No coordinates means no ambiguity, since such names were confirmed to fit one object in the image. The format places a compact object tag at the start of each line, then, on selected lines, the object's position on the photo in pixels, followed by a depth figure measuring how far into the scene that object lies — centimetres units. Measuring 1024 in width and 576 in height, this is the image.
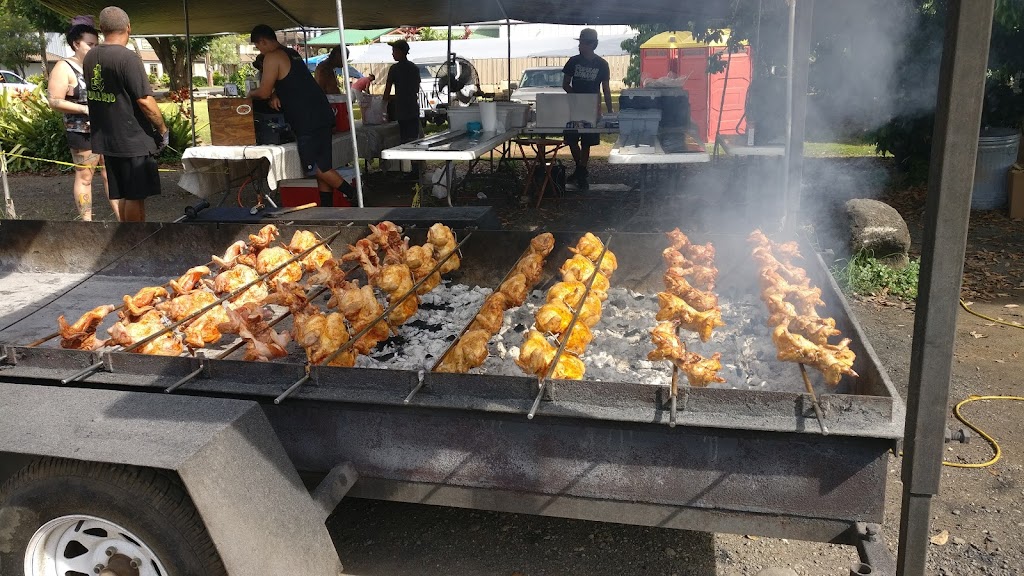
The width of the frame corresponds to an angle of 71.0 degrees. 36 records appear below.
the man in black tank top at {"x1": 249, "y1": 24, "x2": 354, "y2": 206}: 873
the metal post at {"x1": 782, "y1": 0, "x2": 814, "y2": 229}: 593
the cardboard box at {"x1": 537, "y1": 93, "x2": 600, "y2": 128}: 1209
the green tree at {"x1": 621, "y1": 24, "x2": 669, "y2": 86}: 1374
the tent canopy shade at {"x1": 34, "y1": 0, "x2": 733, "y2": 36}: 1068
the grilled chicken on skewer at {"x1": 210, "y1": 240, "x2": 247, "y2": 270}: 493
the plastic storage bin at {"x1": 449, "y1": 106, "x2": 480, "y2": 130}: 1173
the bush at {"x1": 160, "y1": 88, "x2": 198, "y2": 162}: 1686
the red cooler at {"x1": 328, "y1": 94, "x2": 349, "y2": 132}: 1158
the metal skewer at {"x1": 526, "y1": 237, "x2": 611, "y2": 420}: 270
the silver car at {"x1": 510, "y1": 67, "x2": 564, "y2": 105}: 2712
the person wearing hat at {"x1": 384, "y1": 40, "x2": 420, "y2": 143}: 1338
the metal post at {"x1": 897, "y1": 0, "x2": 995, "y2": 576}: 202
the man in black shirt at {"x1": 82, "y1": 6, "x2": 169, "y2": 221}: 707
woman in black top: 816
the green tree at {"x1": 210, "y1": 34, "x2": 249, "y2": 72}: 6462
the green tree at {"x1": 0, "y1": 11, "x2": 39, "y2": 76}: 4691
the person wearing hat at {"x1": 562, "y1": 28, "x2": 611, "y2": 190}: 1343
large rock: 795
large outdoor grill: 264
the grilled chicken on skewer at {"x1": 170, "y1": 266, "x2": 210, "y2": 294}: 464
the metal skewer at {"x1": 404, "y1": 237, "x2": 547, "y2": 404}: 286
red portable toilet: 1972
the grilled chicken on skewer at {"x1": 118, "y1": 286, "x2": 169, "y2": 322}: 422
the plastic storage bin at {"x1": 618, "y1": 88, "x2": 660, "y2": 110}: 1175
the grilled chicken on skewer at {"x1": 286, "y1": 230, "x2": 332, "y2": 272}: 519
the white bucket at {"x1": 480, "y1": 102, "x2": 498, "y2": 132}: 1112
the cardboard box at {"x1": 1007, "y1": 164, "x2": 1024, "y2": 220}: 1015
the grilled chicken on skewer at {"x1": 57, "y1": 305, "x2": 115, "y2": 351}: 391
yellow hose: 458
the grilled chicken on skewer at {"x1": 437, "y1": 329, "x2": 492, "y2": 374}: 361
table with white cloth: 915
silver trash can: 1053
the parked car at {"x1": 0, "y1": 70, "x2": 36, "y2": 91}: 3809
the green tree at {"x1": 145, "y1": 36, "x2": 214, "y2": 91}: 3322
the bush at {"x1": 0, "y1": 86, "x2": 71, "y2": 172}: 1695
